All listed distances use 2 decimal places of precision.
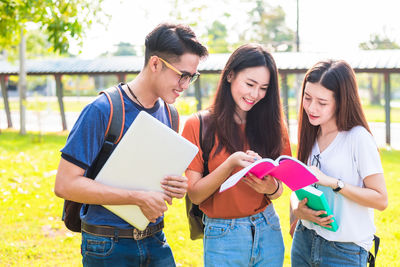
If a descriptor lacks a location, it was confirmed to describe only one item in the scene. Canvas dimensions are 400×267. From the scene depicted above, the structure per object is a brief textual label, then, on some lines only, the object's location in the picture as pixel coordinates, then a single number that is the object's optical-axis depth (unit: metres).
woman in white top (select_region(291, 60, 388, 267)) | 2.18
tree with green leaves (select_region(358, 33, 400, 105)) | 37.31
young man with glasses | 1.92
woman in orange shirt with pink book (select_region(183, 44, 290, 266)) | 2.21
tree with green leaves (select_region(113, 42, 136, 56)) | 62.46
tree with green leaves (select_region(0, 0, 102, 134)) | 5.08
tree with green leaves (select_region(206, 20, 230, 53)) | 33.41
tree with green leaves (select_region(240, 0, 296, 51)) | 42.00
